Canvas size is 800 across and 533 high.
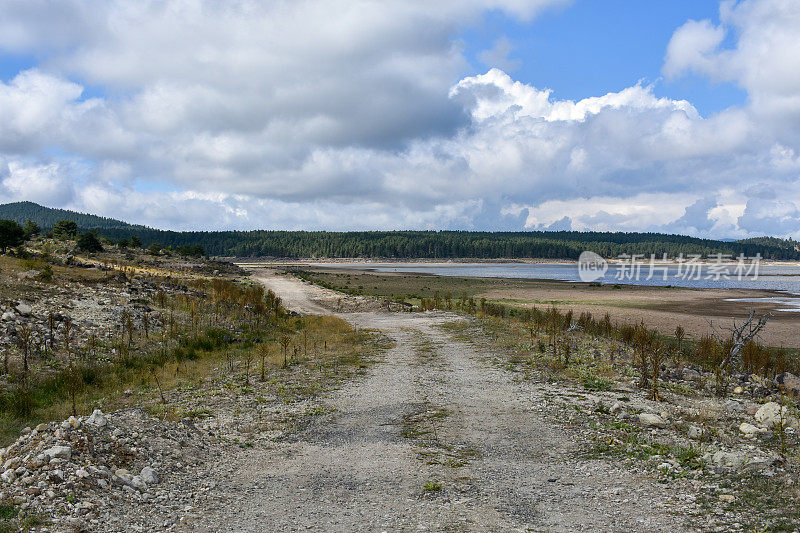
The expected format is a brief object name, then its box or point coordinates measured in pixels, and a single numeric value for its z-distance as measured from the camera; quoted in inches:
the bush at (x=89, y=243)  2467.4
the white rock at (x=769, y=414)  386.3
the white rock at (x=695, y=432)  364.0
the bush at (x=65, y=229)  3362.9
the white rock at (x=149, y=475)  293.2
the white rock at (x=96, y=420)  333.1
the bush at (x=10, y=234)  1616.8
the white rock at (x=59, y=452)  278.5
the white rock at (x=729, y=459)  302.8
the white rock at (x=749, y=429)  368.5
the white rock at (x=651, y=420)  397.1
